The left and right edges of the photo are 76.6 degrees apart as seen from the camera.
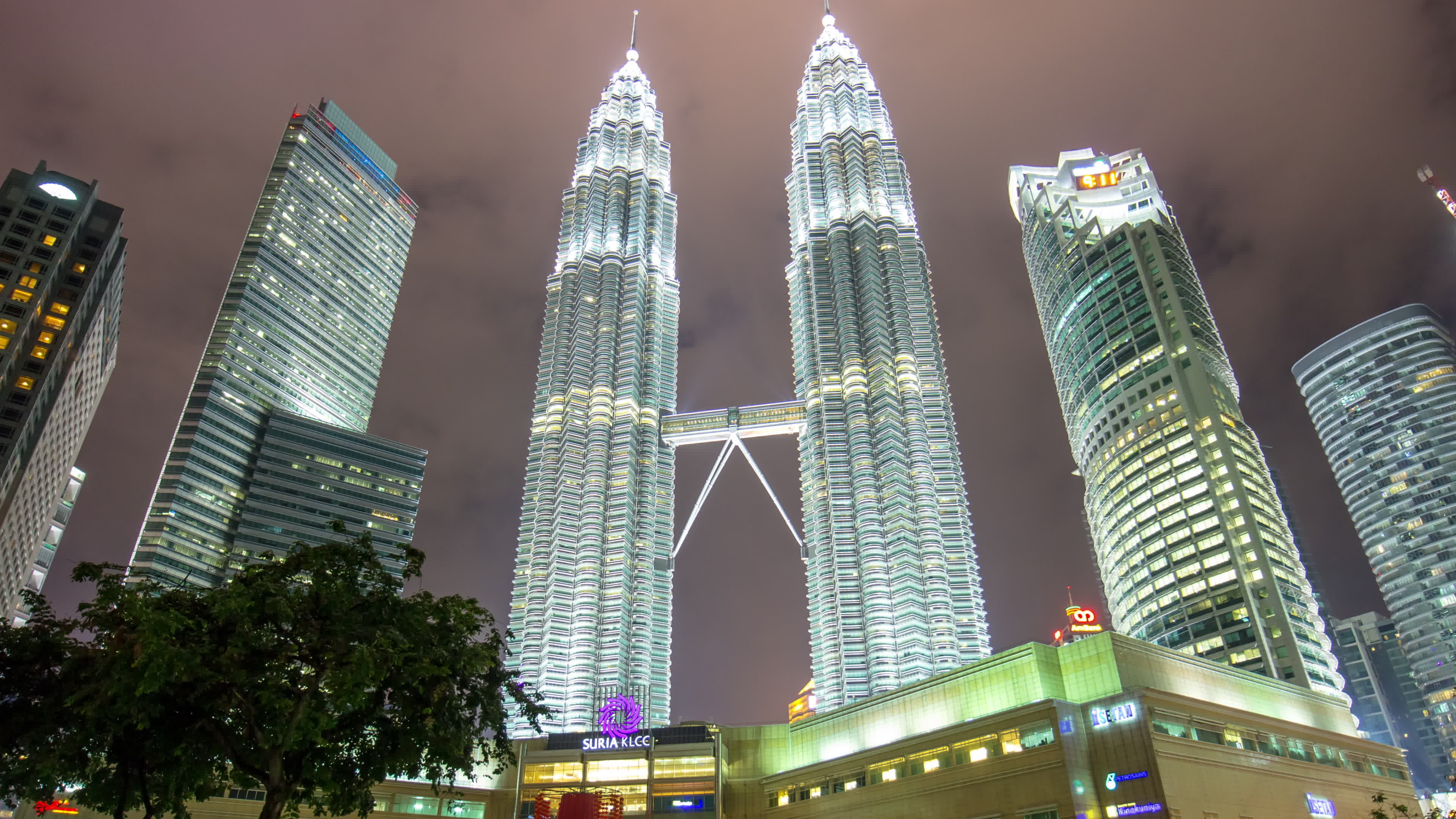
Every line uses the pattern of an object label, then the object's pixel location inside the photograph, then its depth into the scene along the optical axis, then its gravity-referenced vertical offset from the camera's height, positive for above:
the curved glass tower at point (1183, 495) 154.62 +67.52
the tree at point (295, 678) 39.66 +9.18
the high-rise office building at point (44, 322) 135.50 +81.36
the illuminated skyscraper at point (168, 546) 193.38 +68.47
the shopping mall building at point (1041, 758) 79.06 +13.21
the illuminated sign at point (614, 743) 124.25 +19.51
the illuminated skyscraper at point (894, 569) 175.62 +59.35
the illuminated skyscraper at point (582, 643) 186.50 +48.65
